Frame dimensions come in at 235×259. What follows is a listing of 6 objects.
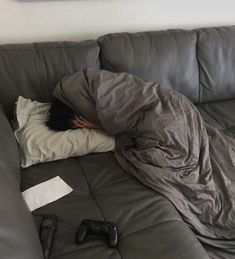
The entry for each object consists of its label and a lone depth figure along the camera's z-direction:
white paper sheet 1.33
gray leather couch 1.12
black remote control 1.13
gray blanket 1.33
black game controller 1.16
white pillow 1.50
